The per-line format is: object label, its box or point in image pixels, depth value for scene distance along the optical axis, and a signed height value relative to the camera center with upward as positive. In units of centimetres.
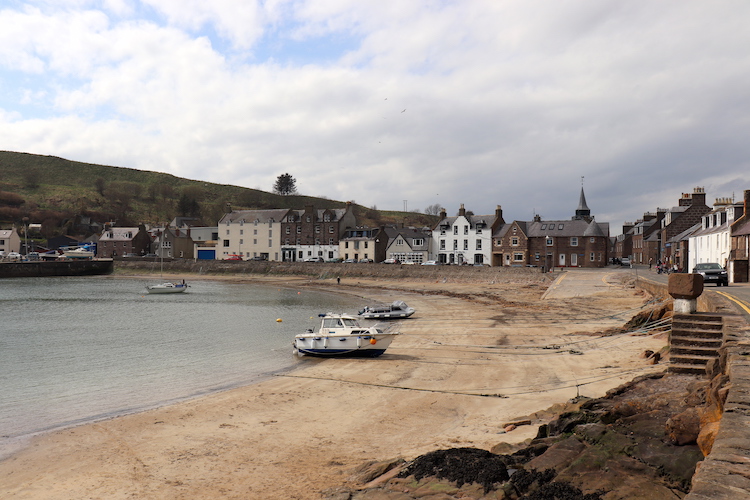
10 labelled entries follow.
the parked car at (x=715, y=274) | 3431 -125
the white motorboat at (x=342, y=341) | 2516 -440
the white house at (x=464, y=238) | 9006 +278
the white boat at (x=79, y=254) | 11856 -108
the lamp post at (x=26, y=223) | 14041 +741
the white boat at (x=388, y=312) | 4028 -472
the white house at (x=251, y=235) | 11225 +355
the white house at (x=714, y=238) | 4709 +183
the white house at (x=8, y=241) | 13100 +193
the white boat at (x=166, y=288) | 7069 -526
